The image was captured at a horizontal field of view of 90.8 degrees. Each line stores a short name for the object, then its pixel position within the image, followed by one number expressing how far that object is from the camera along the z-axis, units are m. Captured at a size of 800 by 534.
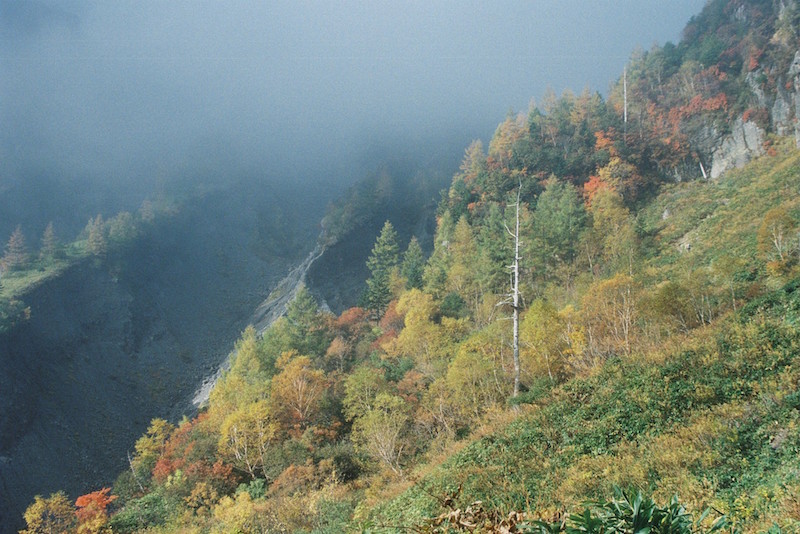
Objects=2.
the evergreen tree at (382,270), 55.34
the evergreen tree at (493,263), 41.09
